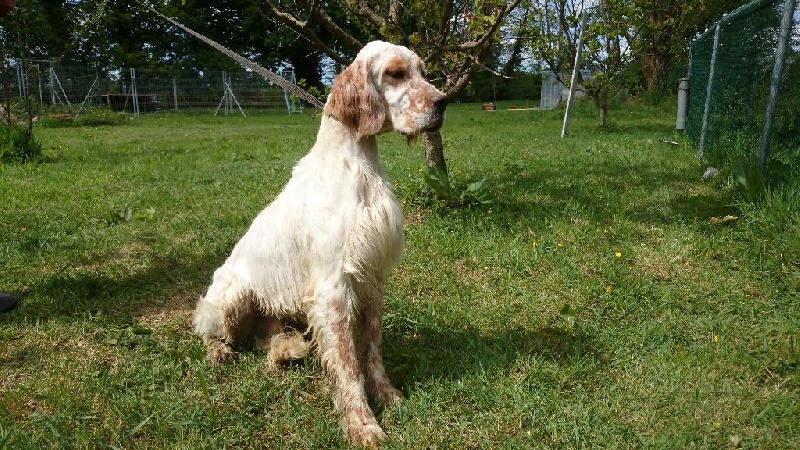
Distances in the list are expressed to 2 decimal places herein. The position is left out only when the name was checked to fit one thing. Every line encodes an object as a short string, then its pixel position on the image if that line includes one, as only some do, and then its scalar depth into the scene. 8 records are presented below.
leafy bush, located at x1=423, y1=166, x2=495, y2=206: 4.84
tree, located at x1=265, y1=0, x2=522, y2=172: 4.20
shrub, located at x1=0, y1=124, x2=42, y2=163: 7.77
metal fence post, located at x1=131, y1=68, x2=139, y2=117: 20.62
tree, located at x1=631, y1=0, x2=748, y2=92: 12.44
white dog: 2.37
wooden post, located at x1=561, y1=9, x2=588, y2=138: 11.69
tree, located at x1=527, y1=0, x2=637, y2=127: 12.03
